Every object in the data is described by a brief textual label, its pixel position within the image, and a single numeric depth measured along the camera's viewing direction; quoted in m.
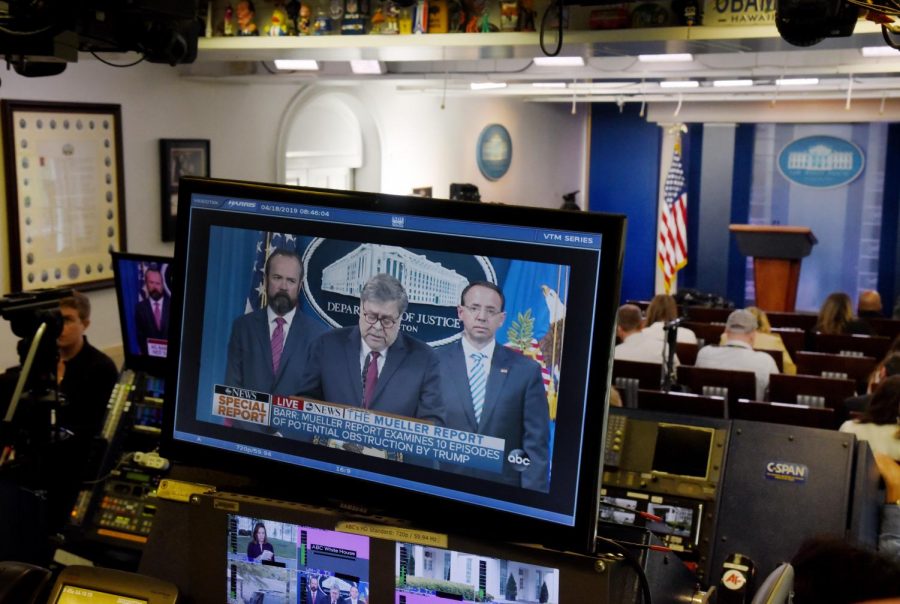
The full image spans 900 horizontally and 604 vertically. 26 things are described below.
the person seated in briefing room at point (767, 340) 7.06
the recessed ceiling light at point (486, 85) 10.80
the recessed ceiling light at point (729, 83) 8.52
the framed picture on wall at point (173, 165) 7.39
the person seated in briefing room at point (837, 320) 8.21
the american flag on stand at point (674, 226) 12.75
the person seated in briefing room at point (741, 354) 6.41
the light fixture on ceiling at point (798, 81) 8.30
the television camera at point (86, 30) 3.47
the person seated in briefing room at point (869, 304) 9.97
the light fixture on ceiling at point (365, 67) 7.57
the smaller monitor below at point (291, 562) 1.45
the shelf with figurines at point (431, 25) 5.15
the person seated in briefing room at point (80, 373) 4.71
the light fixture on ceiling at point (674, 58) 6.06
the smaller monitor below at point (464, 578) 1.33
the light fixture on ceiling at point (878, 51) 6.25
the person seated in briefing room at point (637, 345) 6.59
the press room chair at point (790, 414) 5.09
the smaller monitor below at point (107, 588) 1.50
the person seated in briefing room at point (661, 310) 7.73
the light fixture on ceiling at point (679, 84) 9.17
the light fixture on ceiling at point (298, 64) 7.36
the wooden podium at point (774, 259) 12.52
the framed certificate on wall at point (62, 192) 6.21
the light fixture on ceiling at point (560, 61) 6.48
